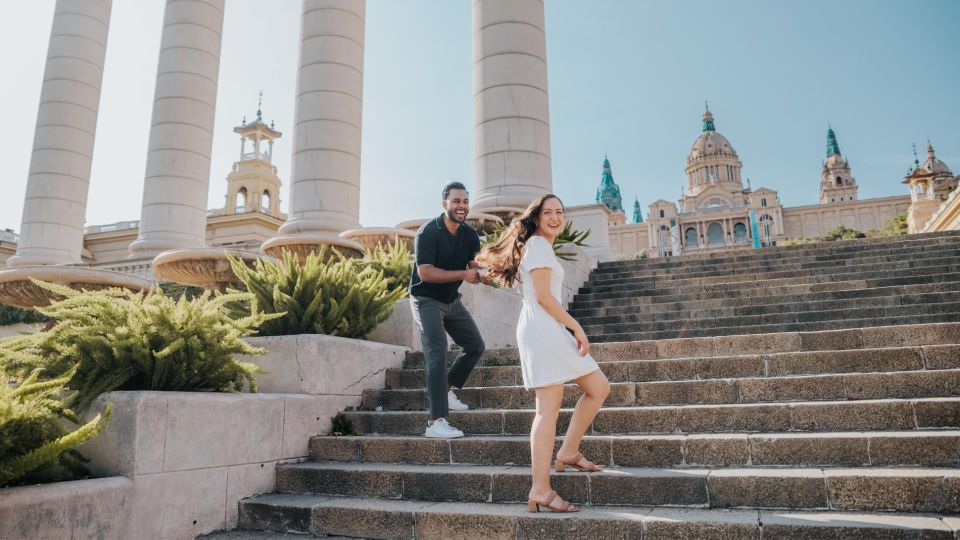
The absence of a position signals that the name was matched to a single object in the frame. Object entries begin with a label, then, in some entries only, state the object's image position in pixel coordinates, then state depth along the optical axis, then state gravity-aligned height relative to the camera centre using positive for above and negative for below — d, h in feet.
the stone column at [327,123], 51.31 +22.14
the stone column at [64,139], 64.75 +26.61
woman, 12.92 +1.08
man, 17.34 +2.92
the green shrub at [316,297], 20.70 +3.35
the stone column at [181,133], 58.49 +24.40
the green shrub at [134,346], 14.64 +1.27
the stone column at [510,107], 44.45 +19.90
